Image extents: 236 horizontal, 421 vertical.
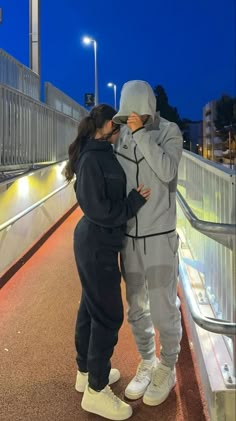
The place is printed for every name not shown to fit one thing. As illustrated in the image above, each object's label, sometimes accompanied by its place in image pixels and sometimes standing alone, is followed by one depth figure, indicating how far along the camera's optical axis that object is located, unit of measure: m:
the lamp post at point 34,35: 11.03
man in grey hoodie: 2.47
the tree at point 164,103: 53.58
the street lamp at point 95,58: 26.17
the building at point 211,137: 82.94
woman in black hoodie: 2.43
